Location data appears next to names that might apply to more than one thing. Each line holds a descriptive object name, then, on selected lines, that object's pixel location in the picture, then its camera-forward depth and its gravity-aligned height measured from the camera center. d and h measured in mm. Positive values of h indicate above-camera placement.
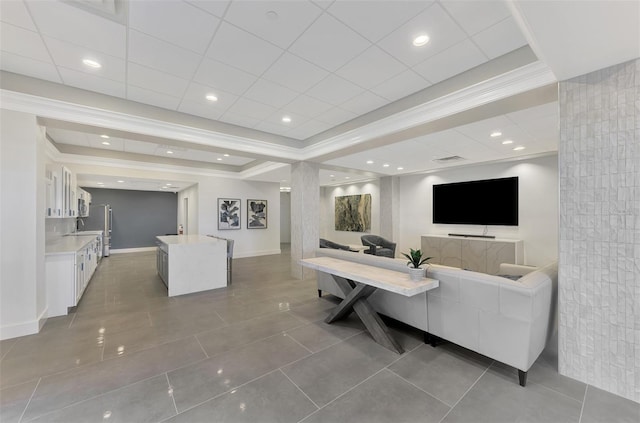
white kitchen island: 4344 -957
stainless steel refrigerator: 8508 -301
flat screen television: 6039 +230
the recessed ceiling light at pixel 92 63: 2504 +1500
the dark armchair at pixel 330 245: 5977 -811
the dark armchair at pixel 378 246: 6758 -989
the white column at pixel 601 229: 1861 -143
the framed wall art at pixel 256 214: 8586 -91
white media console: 5684 -997
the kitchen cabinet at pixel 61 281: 3367 -948
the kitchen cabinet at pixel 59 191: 3770 +356
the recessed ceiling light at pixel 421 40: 2152 +1491
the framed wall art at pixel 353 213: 9581 -69
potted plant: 2371 -550
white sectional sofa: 1970 -899
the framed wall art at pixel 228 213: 7971 -51
